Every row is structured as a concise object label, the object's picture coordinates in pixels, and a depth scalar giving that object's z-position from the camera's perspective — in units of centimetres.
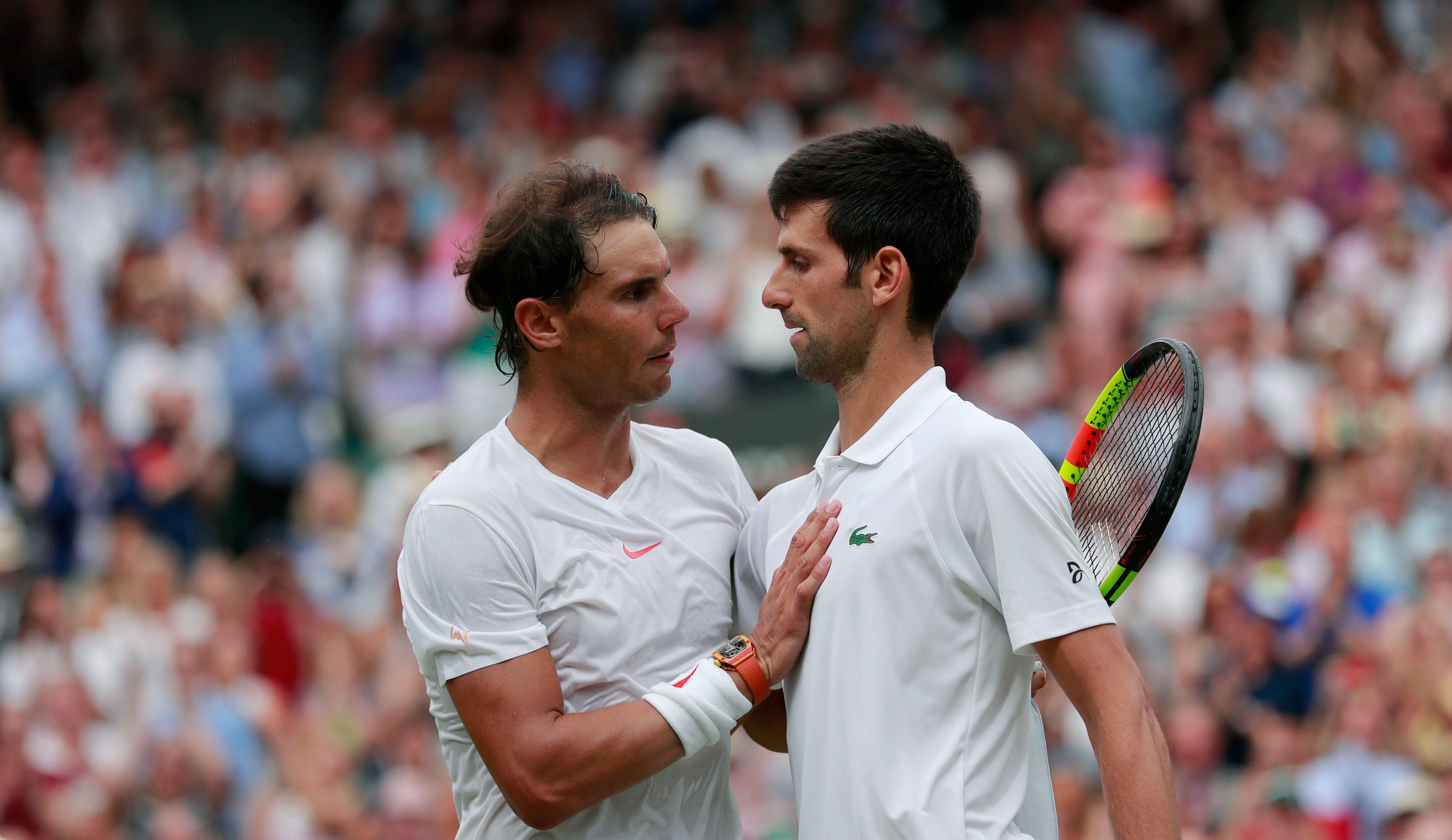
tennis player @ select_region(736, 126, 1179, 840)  544
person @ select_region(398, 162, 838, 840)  592
